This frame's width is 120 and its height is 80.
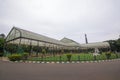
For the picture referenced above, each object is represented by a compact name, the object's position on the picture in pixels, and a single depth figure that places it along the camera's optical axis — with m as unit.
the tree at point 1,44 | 11.73
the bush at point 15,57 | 7.20
